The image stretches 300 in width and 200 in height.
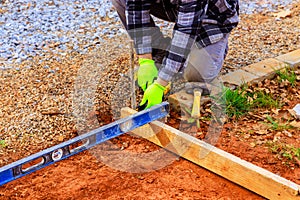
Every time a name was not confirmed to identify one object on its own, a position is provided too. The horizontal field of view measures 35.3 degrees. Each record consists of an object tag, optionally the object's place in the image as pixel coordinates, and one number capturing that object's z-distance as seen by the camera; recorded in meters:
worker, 2.93
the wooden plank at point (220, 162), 2.51
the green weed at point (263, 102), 3.43
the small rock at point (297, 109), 3.29
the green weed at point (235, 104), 3.32
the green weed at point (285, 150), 2.87
